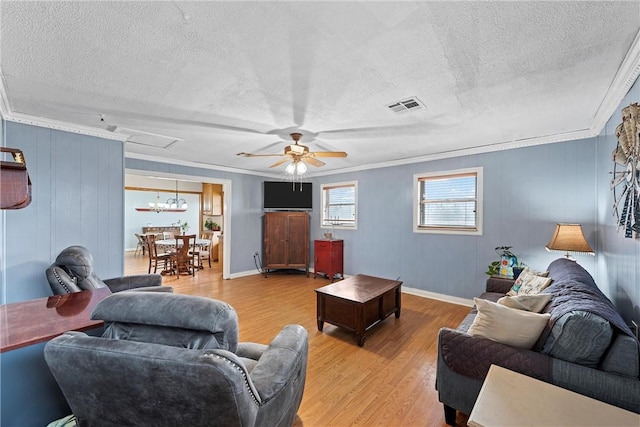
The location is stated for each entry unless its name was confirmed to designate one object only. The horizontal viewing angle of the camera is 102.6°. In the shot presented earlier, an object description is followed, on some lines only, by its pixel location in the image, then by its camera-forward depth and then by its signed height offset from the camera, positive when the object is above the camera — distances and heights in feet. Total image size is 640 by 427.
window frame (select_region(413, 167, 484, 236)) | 13.07 +0.67
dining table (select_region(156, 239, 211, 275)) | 19.52 -2.46
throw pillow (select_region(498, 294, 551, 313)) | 5.97 -2.05
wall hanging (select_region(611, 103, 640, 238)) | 5.46 +1.06
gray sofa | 4.18 -2.64
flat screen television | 20.34 +1.44
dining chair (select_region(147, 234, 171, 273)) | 19.45 -3.02
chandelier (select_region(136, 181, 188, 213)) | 30.53 +0.90
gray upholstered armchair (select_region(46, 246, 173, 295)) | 7.20 -1.87
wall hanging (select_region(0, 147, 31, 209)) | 3.66 +0.39
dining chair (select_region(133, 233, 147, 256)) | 28.11 -3.69
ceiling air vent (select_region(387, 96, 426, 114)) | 7.82 +3.46
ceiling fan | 10.16 +2.46
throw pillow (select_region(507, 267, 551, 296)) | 8.64 -2.16
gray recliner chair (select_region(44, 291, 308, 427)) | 2.99 -1.90
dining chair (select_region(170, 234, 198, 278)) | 19.24 -3.31
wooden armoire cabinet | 19.81 -2.13
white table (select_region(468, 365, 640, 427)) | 3.28 -2.65
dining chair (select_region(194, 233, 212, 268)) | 22.25 -3.61
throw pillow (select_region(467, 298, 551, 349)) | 5.09 -2.27
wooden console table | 4.02 -1.97
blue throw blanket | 4.57 -1.73
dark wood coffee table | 9.32 -3.53
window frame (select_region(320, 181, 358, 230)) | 18.47 +0.80
